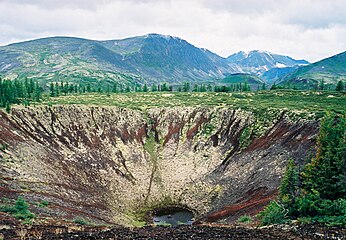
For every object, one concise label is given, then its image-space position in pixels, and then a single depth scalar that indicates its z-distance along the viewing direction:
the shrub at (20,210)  29.55
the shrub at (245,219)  33.29
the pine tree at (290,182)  29.19
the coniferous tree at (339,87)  133.00
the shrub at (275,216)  24.98
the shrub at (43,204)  38.93
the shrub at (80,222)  32.38
